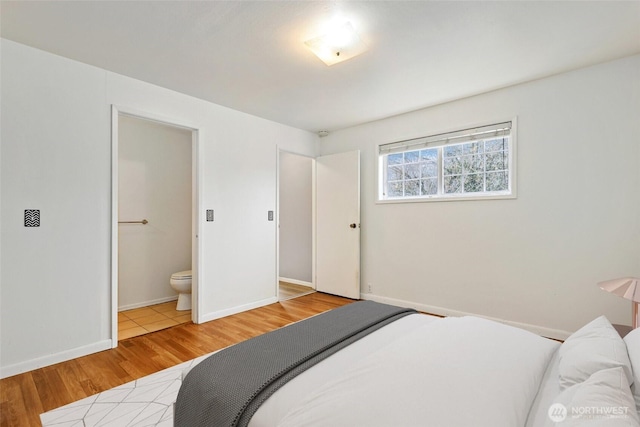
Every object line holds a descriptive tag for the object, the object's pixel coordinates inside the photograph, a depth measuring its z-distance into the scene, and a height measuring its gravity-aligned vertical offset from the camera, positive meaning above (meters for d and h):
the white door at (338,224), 4.20 -0.10
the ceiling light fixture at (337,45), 2.08 +1.25
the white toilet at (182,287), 3.69 -0.85
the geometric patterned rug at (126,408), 1.73 -1.15
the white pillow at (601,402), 0.72 -0.48
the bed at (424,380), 0.88 -0.57
